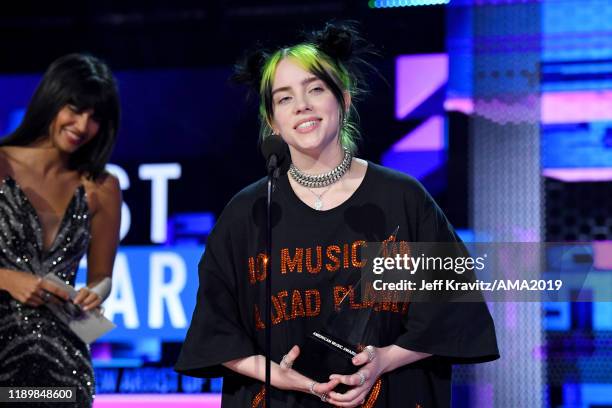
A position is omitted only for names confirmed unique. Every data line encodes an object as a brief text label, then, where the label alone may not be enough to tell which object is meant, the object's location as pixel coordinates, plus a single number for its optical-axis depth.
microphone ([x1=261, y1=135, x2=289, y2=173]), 4.21
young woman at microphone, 4.57
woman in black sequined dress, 5.65
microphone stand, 4.07
